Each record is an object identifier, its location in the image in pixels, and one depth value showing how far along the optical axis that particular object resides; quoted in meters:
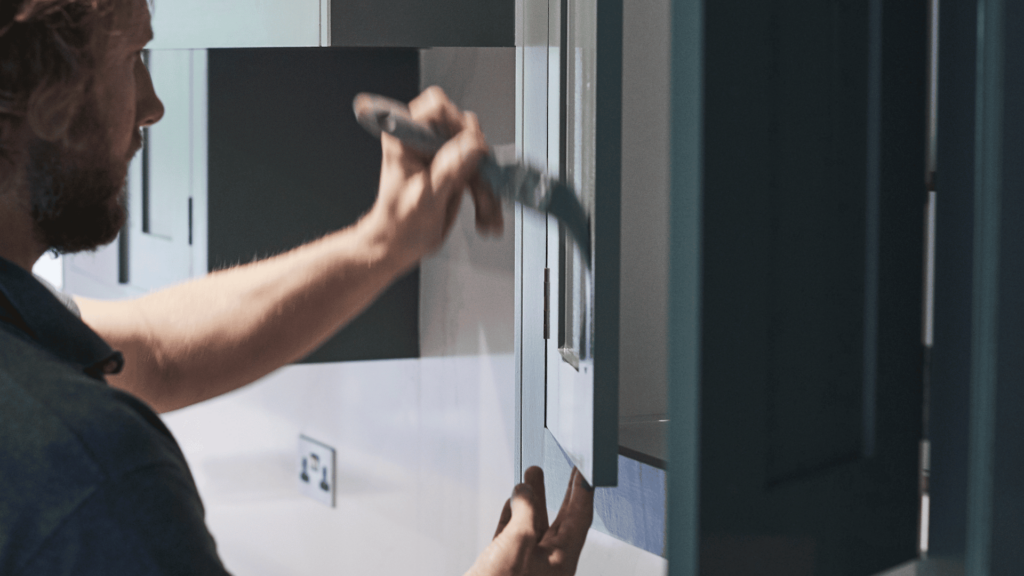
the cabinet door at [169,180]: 2.60
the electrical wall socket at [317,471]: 2.92
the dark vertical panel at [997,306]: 1.07
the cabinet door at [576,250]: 1.24
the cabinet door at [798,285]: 0.95
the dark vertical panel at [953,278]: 1.12
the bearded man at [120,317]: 1.13
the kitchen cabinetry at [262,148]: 2.56
